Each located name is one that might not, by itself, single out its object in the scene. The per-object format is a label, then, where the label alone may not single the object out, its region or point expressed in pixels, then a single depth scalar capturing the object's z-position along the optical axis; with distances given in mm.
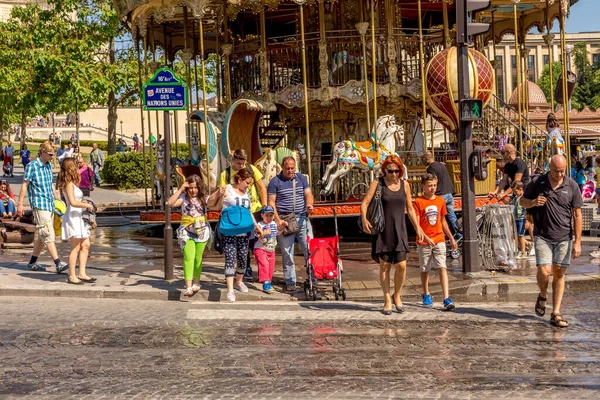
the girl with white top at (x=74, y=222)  14492
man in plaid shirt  15375
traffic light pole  14969
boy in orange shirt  12391
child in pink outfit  13719
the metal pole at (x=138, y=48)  25000
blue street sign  14648
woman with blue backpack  13266
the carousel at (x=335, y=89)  21438
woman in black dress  11969
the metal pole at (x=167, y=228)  14462
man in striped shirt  13906
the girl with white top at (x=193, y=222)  13617
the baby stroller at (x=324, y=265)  13327
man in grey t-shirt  11289
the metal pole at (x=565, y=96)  22172
